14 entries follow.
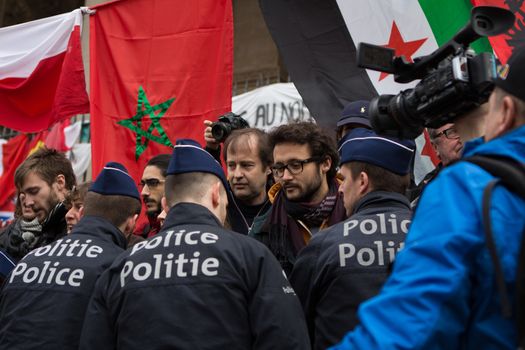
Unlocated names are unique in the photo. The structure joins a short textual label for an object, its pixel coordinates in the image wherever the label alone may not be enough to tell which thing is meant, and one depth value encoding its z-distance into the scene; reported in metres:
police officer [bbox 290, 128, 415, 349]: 2.87
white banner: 9.65
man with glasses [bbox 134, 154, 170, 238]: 4.93
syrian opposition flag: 4.76
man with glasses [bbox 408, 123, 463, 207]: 3.80
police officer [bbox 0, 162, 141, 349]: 3.35
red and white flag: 6.22
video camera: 1.89
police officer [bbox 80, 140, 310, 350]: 2.68
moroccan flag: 5.70
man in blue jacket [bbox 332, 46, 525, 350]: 1.57
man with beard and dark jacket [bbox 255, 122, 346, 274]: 3.95
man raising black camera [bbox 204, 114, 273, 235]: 4.43
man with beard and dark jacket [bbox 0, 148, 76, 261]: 5.02
